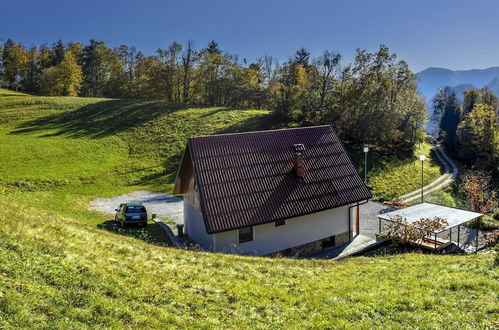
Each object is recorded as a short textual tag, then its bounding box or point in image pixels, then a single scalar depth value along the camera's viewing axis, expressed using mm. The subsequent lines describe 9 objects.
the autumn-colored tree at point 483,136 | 49656
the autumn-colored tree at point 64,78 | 72062
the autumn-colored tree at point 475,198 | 28062
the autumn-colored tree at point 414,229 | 18156
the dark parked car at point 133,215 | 22203
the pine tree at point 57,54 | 86562
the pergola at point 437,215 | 18744
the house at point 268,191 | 17422
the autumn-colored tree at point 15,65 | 81500
